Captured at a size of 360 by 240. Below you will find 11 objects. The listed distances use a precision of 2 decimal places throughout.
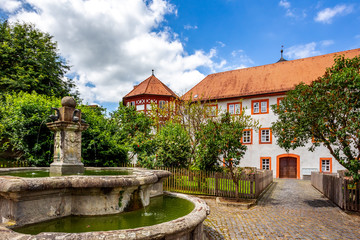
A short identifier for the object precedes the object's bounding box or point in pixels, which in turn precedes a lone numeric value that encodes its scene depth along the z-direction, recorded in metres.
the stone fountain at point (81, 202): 3.33
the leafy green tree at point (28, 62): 19.40
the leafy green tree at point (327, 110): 8.84
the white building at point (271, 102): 22.66
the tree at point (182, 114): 18.11
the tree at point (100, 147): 12.44
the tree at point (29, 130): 10.91
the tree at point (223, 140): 10.15
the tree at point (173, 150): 12.78
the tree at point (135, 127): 14.13
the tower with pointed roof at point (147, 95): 30.41
